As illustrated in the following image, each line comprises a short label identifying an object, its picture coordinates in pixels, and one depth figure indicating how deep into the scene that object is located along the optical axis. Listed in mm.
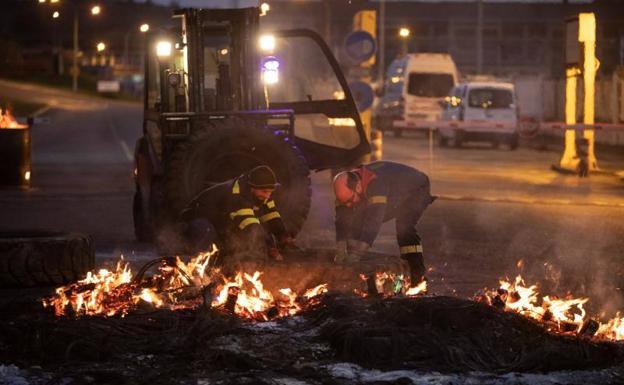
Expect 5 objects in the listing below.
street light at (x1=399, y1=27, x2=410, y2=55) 56925
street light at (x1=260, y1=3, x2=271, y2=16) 14891
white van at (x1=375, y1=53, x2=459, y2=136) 42625
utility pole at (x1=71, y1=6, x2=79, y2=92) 87281
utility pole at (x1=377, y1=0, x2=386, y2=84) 66656
